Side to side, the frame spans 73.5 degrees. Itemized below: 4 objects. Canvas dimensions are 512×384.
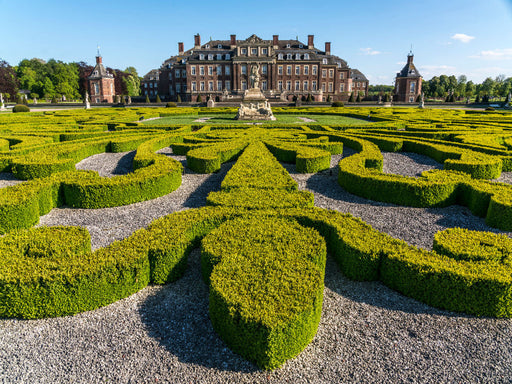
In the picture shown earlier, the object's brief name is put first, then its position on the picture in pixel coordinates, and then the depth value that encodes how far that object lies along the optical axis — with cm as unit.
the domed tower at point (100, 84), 7119
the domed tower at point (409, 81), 7100
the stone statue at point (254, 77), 2845
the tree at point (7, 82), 7362
